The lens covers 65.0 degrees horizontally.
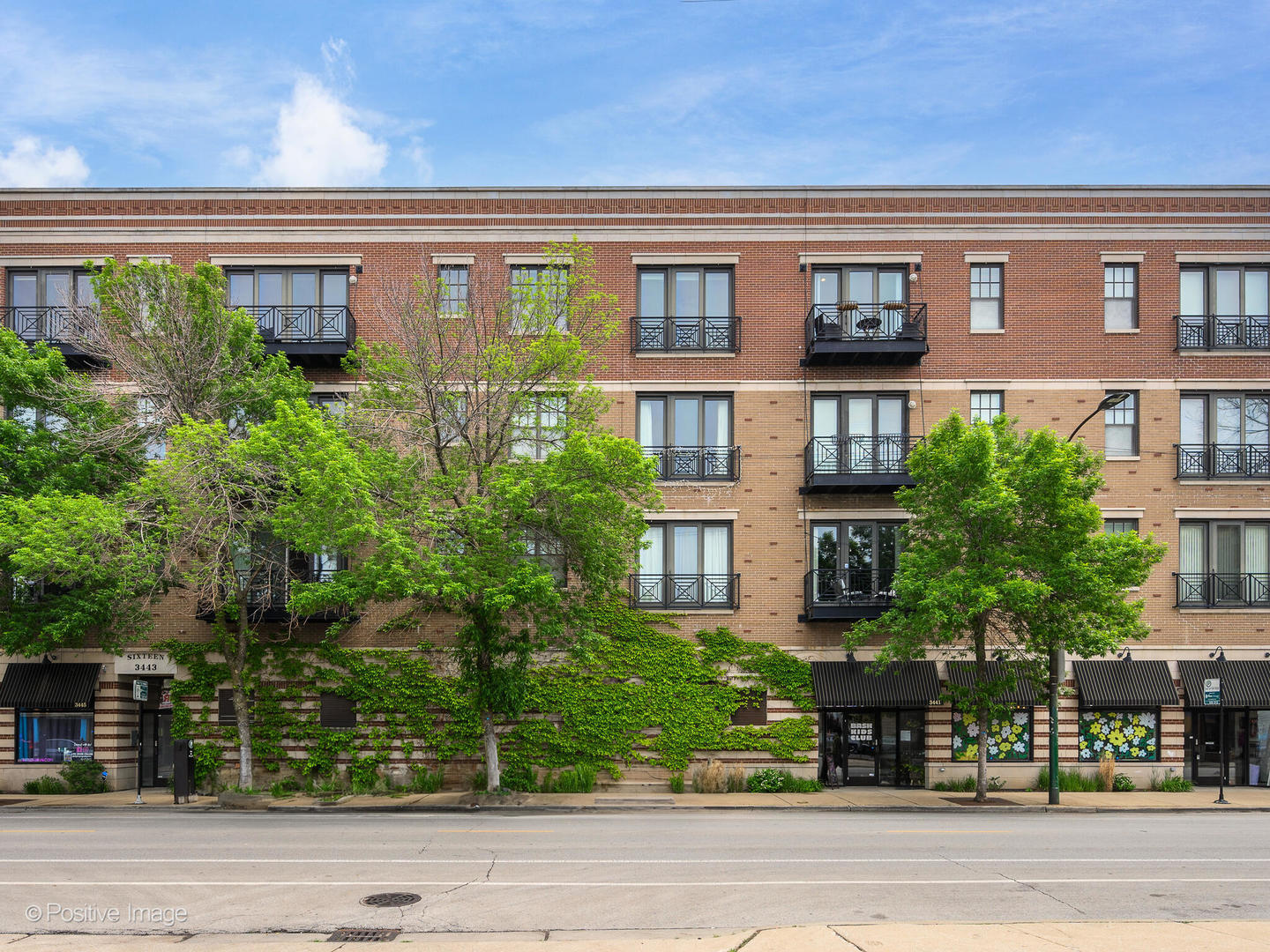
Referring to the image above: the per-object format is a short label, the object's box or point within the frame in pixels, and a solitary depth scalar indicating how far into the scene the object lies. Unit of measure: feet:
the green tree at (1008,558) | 67.46
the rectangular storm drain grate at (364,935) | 31.94
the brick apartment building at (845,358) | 81.92
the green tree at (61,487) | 67.62
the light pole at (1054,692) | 72.18
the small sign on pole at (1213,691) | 76.33
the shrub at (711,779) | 77.36
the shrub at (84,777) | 78.64
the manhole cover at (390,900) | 36.62
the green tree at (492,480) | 65.21
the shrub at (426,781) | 78.84
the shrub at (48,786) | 78.89
